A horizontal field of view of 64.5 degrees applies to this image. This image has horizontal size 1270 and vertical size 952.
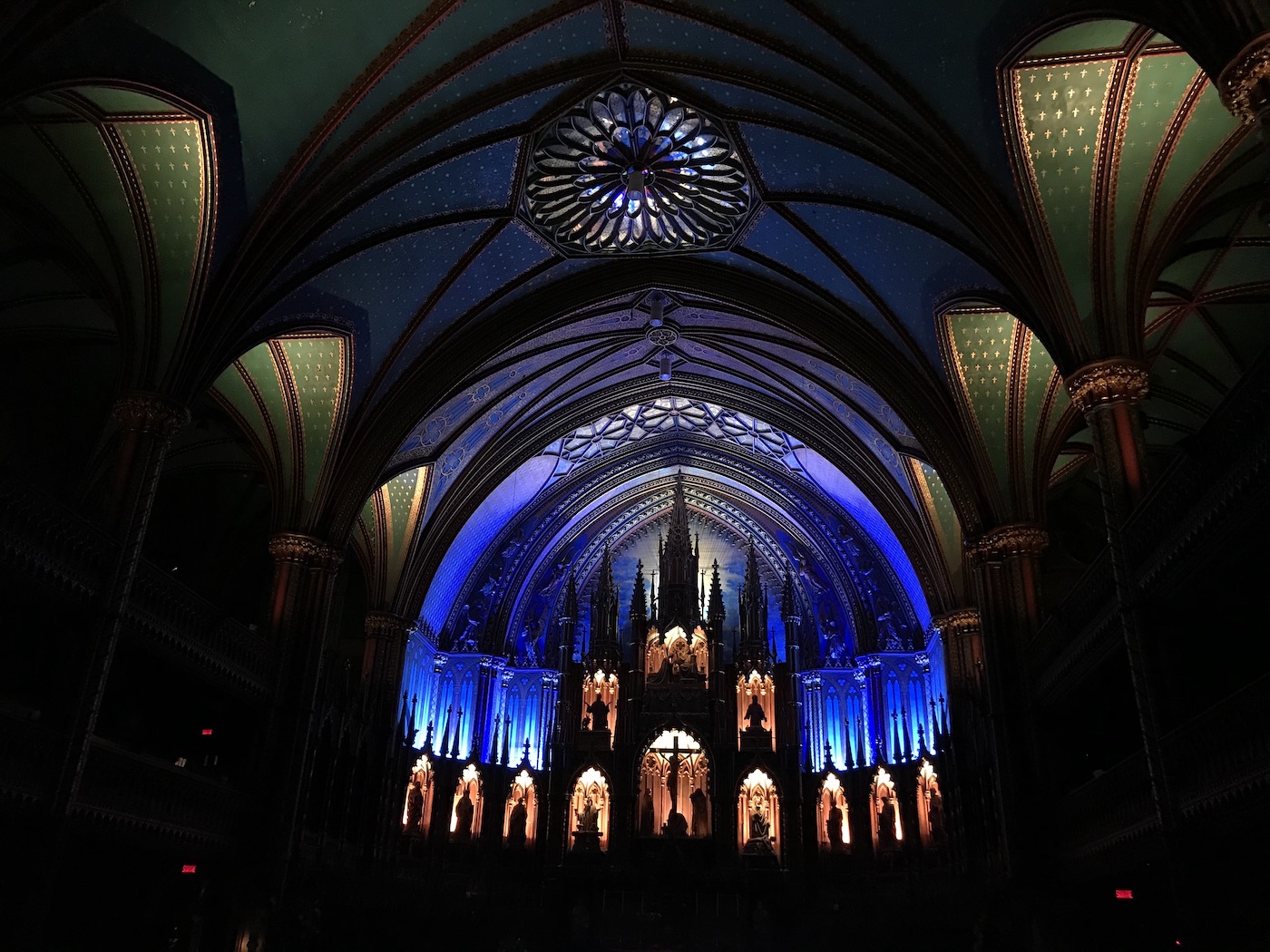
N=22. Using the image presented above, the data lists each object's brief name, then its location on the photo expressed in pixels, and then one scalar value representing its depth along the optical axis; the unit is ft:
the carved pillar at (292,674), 53.98
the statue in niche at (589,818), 79.55
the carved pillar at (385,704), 69.72
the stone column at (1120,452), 37.60
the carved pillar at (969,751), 55.77
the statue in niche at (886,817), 74.49
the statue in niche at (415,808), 75.00
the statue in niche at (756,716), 81.56
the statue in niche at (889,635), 80.74
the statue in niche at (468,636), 85.15
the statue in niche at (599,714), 82.99
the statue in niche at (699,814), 79.10
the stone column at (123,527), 38.81
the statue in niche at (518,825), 79.87
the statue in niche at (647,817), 79.41
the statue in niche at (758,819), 78.02
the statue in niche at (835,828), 76.84
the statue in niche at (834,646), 84.17
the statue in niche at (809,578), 89.30
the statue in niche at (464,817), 78.64
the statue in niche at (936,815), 69.82
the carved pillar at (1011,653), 49.70
